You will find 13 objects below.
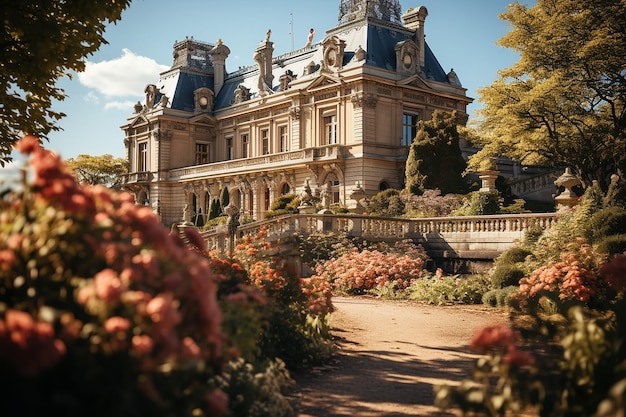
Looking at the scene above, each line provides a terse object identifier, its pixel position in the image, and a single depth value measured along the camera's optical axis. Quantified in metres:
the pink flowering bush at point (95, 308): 2.88
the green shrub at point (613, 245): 12.81
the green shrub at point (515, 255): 15.77
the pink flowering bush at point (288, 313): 7.51
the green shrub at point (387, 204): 29.14
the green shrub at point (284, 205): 31.64
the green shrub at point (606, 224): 13.51
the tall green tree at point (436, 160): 32.19
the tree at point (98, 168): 67.25
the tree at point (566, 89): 26.97
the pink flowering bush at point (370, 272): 17.50
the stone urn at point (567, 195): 18.61
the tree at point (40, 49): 10.08
